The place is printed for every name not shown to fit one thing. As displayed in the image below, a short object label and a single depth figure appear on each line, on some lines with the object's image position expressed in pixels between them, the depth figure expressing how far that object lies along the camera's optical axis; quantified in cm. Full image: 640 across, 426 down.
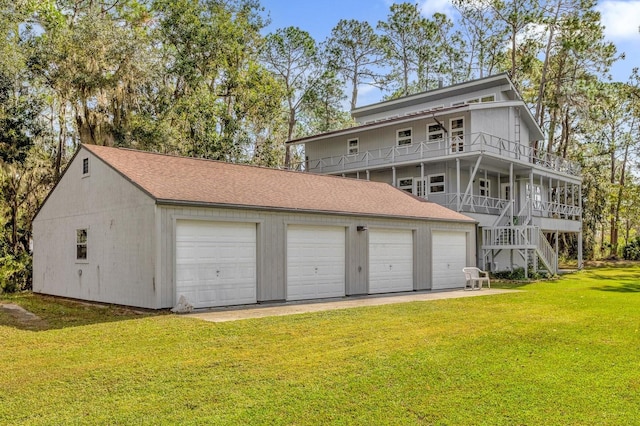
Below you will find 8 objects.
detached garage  1232
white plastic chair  1850
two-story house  2484
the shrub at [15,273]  1864
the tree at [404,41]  4147
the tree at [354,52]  4212
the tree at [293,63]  3822
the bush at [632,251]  3884
